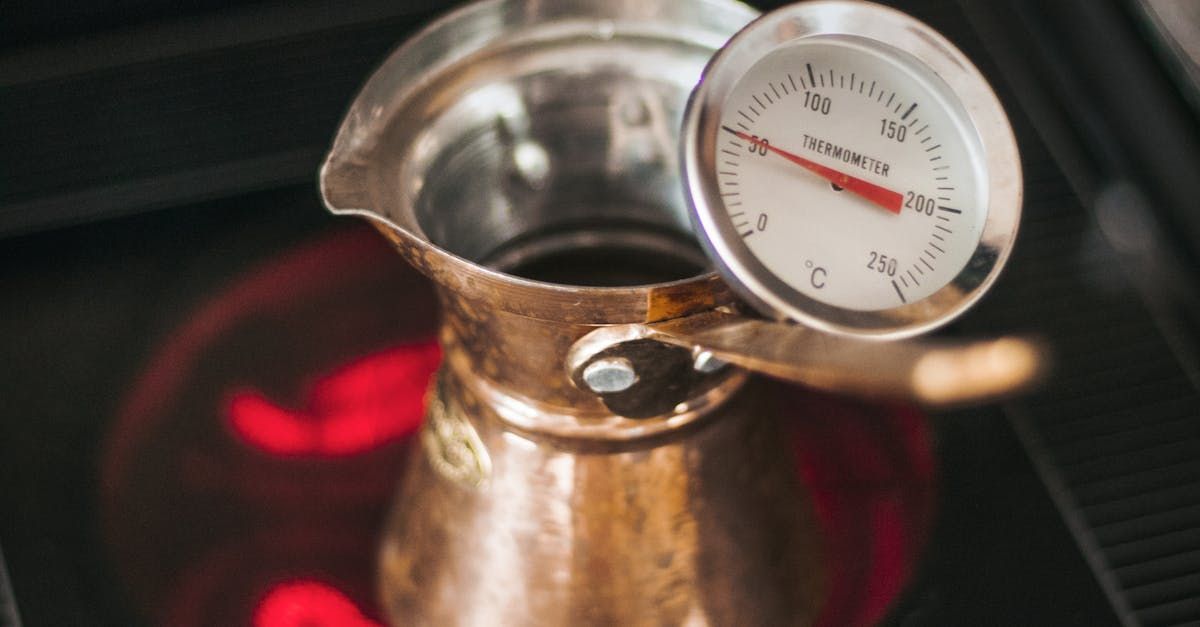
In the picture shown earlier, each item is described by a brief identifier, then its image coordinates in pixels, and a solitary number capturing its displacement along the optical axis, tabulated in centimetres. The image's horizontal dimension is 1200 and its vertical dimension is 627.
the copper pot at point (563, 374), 35
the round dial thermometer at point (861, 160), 33
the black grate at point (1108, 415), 39
